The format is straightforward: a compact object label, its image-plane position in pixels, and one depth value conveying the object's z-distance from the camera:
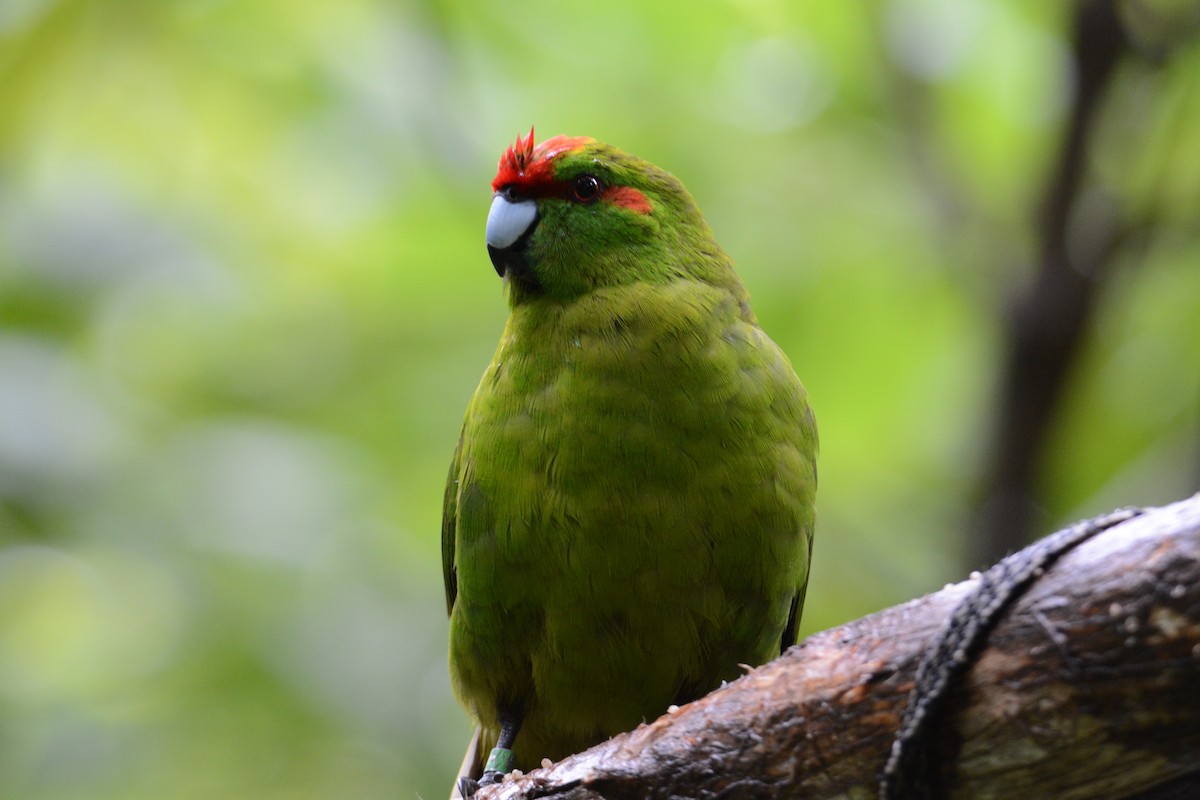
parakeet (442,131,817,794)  5.84
